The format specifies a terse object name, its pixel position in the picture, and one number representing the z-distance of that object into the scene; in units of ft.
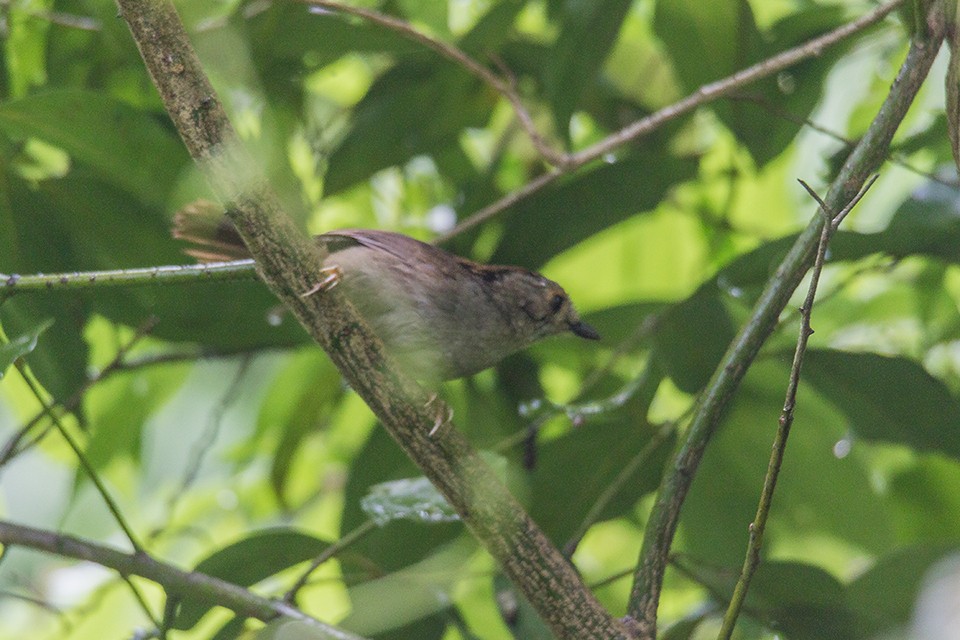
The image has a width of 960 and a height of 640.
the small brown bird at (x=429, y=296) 16.74
